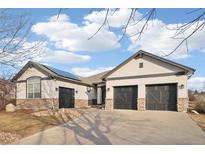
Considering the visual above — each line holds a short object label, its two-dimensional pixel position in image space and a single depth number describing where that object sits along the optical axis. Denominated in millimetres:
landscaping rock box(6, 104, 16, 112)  13616
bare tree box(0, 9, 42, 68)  5936
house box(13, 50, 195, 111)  12353
